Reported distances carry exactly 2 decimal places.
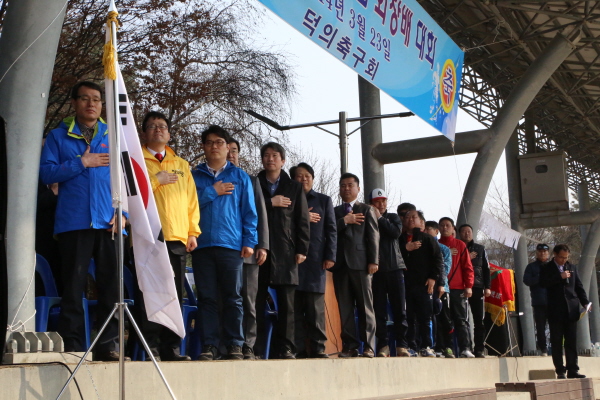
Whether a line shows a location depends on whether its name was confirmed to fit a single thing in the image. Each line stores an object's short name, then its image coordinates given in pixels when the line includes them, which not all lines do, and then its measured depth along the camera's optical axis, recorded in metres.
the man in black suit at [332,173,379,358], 7.21
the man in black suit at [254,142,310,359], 6.26
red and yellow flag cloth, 11.72
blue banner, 6.94
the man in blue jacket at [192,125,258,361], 5.51
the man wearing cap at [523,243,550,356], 11.41
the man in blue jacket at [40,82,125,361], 4.55
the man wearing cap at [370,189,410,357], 7.98
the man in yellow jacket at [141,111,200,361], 5.07
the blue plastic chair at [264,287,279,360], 6.72
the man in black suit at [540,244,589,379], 10.12
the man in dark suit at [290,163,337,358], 6.60
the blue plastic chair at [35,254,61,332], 4.90
